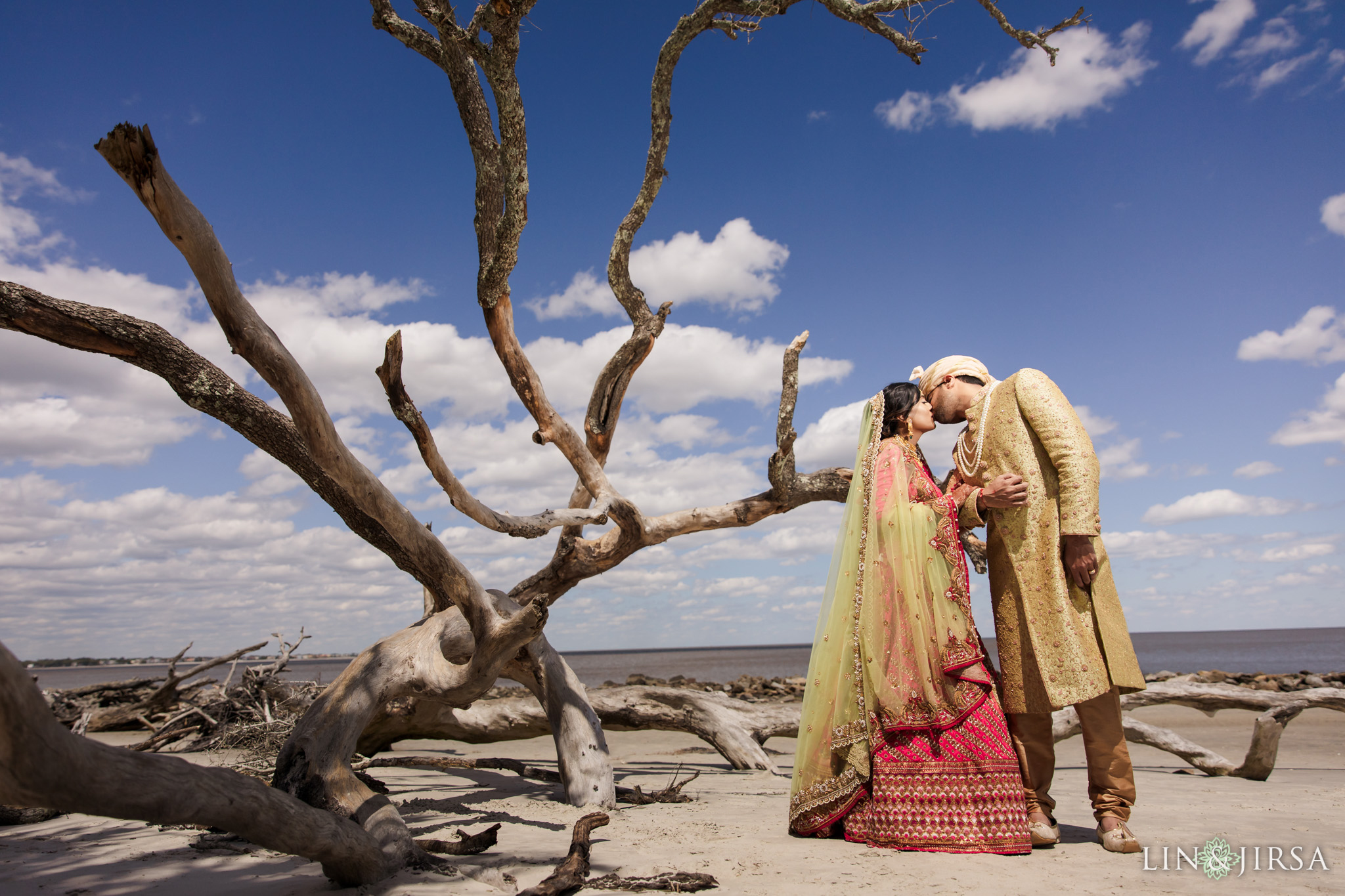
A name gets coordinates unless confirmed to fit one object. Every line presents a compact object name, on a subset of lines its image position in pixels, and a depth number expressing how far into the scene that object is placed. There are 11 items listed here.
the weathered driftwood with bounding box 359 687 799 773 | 6.14
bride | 3.22
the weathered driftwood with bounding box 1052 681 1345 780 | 5.61
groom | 3.30
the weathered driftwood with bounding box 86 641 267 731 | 8.24
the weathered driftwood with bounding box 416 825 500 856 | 3.21
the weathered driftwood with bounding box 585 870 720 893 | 2.70
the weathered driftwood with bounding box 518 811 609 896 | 2.62
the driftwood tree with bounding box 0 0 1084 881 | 2.62
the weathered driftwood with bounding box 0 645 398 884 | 1.57
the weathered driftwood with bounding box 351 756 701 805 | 4.78
